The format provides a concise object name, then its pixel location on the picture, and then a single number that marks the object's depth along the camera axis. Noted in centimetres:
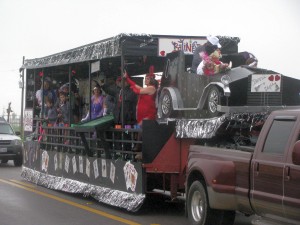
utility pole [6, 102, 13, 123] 4555
